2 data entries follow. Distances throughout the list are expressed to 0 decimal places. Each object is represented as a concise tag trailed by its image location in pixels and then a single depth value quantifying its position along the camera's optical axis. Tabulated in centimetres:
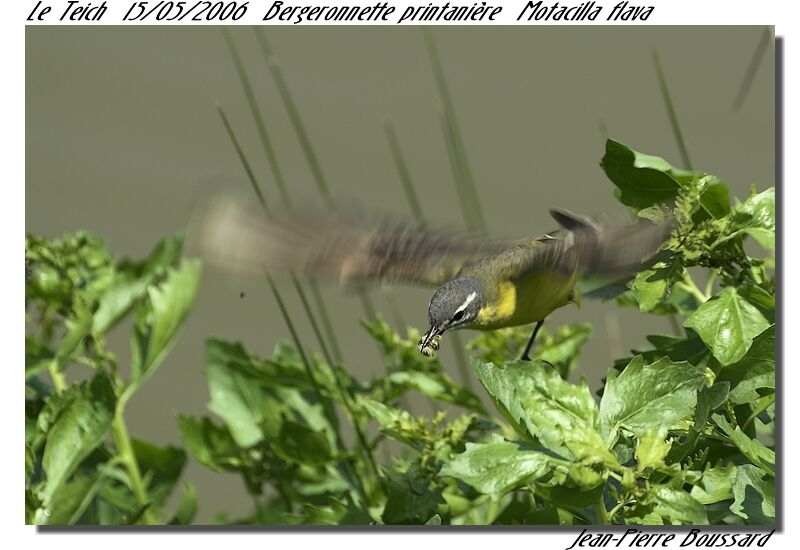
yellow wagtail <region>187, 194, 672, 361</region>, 586
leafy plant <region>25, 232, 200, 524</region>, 590
